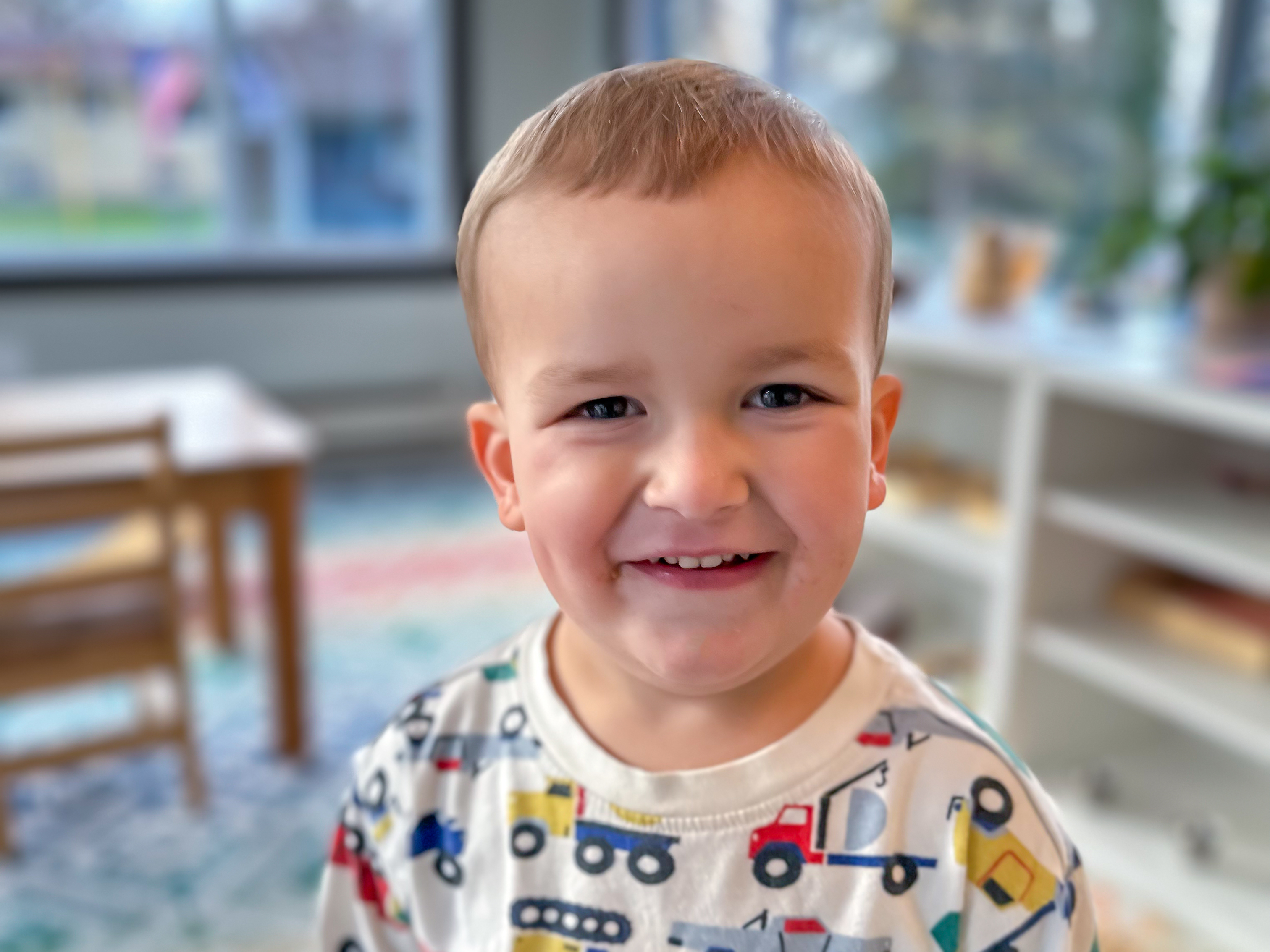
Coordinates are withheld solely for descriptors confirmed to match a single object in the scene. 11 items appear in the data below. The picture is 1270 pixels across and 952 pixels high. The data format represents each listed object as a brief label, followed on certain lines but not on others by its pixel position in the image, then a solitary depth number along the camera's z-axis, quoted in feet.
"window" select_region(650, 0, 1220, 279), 7.67
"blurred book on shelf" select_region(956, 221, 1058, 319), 7.24
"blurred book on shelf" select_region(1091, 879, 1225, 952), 5.45
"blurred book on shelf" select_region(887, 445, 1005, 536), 7.22
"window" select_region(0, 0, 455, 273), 12.17
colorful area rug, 5.72
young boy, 1.74
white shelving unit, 5.48
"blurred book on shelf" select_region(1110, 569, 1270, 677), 5.89
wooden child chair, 5.73
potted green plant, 5.83
